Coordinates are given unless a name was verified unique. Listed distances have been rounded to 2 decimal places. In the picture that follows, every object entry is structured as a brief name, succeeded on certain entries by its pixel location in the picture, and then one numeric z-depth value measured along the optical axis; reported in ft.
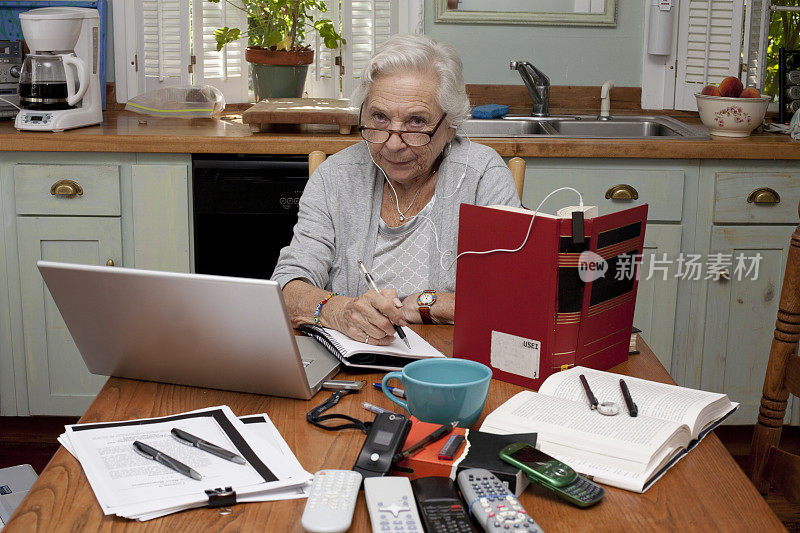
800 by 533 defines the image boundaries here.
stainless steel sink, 9.77
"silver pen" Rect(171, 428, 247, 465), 3.25
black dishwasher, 8.38
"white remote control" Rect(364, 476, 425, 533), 2.74
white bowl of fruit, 8.46
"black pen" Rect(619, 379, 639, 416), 3.59
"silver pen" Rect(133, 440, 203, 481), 3.13
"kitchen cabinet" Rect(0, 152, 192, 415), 8.38
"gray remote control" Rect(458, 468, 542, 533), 2.72
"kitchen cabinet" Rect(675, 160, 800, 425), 8.46
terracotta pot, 9.55
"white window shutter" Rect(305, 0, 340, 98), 10.34
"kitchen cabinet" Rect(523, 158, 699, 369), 8.42
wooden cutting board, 8.45
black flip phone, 3.12
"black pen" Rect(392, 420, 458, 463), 3.17
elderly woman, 5.84
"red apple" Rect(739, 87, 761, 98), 8.59
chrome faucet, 9.85
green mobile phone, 2.98
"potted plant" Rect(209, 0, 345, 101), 9.57
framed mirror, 10.24
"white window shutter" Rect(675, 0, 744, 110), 9.90
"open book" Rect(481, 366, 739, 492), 3.22
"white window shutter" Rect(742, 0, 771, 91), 9.90
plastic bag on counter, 9.45
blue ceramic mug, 3.46
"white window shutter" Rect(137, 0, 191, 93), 10.09
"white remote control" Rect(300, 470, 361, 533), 2.73
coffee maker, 8.40
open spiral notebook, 4.29
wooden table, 2.89
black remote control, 2.73
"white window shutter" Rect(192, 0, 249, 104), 10.17
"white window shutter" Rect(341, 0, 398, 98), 10.20
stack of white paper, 2.99
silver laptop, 3.52
